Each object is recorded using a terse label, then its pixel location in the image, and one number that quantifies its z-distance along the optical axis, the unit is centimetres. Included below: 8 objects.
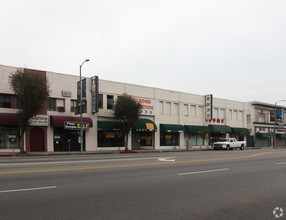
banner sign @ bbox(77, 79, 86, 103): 3085
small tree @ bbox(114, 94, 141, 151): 3191
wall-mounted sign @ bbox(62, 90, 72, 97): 3092
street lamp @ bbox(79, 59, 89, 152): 2897
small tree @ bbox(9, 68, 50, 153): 2534
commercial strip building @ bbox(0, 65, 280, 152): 2817
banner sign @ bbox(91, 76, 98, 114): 3161
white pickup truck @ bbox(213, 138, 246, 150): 3963
